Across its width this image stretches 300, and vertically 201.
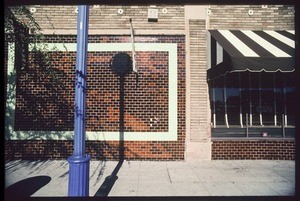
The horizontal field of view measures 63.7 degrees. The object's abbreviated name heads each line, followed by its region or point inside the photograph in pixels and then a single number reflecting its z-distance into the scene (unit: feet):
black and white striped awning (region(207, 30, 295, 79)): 18.48
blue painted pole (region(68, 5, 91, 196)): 11.96
